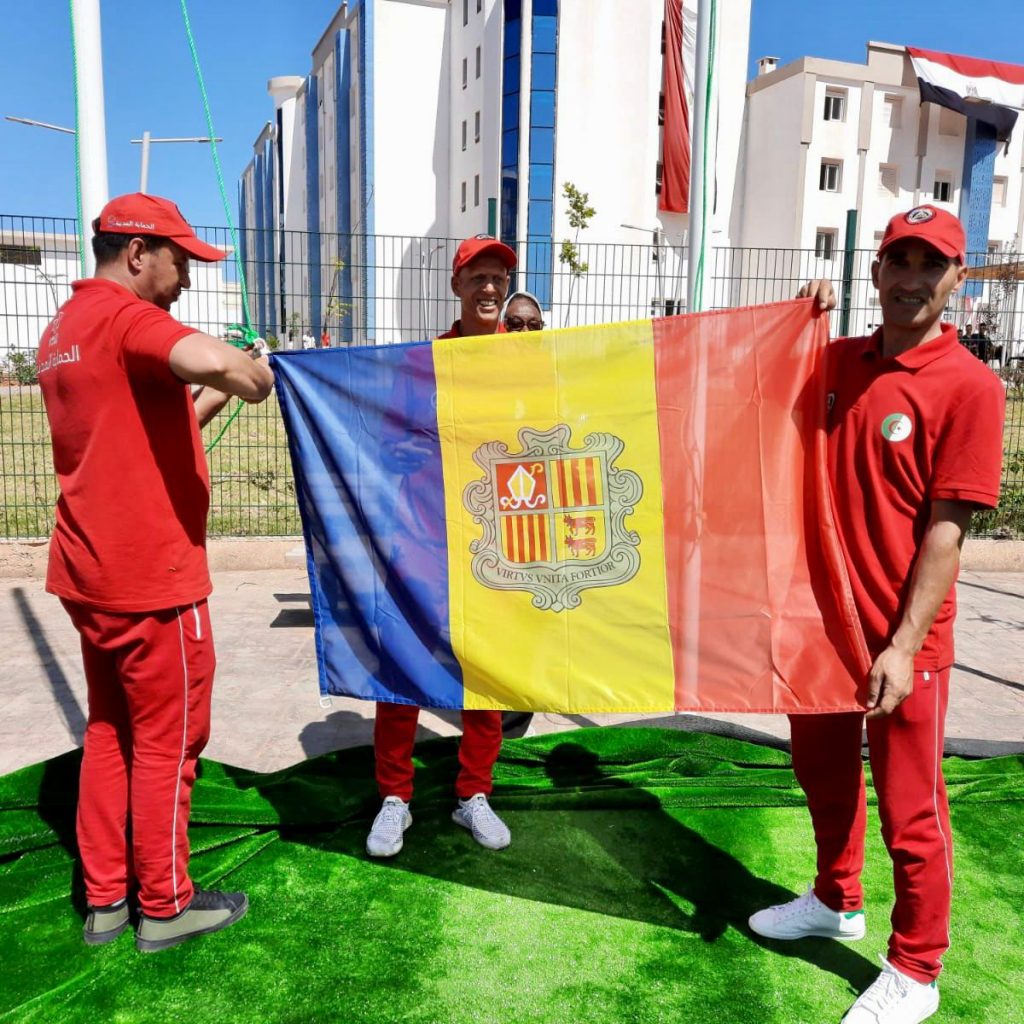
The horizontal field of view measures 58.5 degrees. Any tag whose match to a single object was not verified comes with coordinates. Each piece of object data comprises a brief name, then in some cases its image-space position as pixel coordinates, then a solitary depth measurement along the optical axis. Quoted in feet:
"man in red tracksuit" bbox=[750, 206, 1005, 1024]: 7.33
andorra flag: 8.82
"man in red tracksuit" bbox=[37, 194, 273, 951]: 7.93
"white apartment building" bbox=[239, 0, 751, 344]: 122.72
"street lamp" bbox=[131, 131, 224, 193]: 58.29
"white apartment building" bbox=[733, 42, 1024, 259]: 126.13
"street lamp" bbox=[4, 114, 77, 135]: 46.54
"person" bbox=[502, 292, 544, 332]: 14.47
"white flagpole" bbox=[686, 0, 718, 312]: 14.58
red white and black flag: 126.82
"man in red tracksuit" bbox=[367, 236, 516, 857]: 10.80
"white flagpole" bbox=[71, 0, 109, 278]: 12.59
